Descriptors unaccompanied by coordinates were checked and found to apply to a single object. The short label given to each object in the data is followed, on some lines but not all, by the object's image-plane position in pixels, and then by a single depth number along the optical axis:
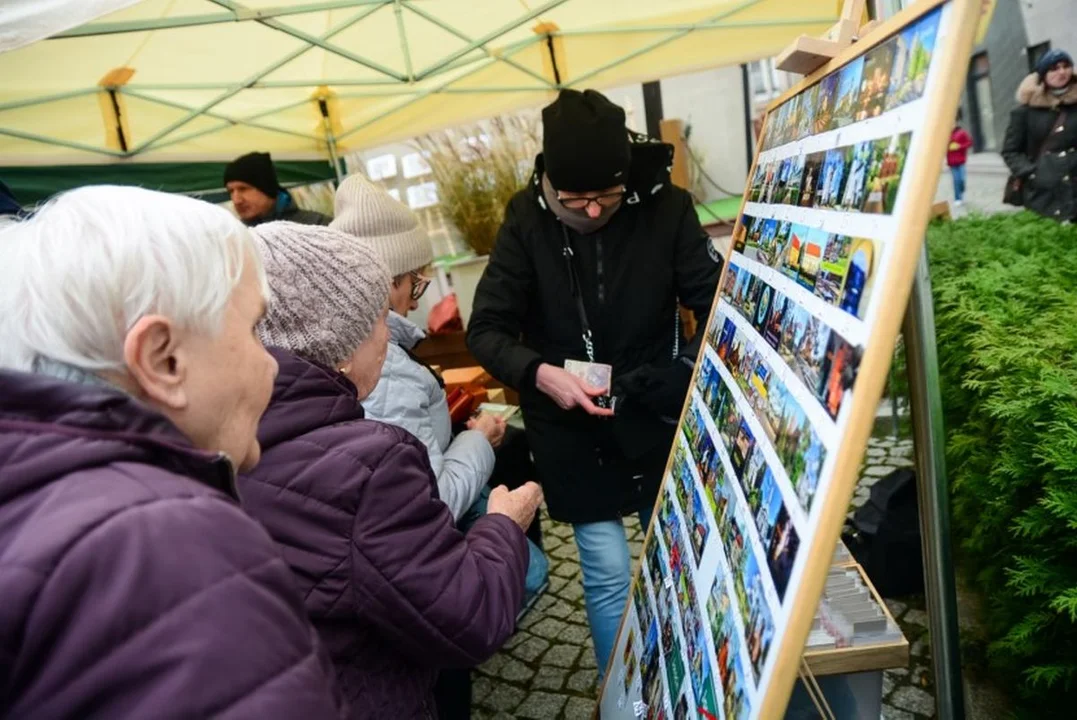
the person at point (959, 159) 11.84
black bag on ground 2.82
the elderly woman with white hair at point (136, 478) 0.57
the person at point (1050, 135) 5.61
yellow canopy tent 3.62
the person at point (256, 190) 4.43
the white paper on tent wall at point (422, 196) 7.82
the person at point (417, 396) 1.79
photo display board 0.71
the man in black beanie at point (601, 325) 2.15
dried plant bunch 6.29
